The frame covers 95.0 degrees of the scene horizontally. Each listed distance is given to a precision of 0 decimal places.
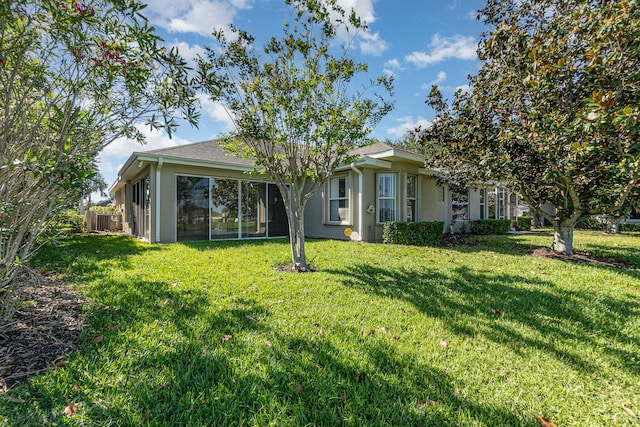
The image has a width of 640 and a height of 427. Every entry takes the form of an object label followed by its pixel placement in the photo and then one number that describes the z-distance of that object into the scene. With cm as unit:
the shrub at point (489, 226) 1461
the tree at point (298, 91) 534
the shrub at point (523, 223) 1844
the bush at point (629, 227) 1769
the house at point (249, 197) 980
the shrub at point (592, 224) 1888
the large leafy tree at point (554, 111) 527
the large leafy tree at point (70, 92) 253
